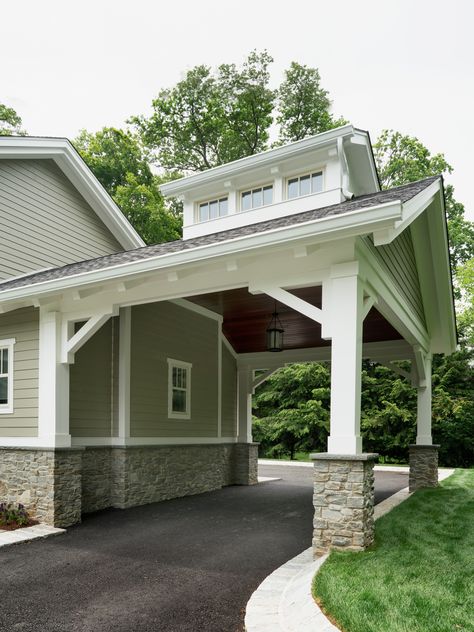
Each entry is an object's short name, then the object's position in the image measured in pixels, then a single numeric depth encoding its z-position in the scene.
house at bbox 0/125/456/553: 5.63
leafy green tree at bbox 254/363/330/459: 23.52
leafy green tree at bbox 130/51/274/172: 25.62
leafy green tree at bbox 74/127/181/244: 23.56
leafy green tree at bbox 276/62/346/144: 25.80
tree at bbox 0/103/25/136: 23.83
